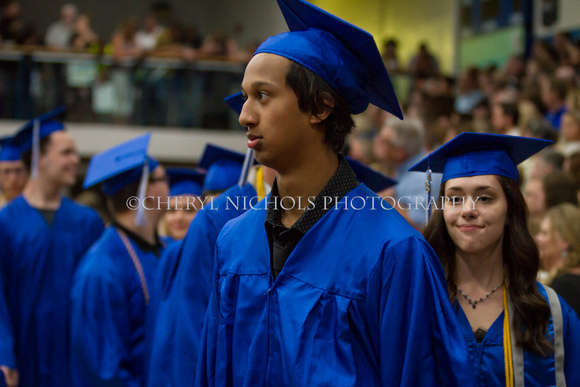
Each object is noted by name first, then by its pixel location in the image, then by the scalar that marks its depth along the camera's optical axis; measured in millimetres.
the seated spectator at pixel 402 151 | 5348
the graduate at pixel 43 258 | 4566
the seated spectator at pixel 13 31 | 12172
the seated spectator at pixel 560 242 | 3492
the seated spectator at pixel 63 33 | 12781
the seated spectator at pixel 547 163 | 5203
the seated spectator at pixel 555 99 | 7332
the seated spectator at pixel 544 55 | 9141
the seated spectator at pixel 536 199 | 4520
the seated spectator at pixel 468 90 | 10489
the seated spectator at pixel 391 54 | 12334
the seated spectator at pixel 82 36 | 12055
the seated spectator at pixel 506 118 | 7391
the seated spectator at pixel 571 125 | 6066
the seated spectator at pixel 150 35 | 12812
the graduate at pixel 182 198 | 4887
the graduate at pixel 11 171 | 6219
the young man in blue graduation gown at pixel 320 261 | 1796
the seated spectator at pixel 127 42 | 11836
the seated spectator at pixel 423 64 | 12008
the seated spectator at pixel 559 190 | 4410
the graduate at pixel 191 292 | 2869
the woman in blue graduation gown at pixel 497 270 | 2463
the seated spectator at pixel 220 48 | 12766
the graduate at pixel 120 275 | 3711
